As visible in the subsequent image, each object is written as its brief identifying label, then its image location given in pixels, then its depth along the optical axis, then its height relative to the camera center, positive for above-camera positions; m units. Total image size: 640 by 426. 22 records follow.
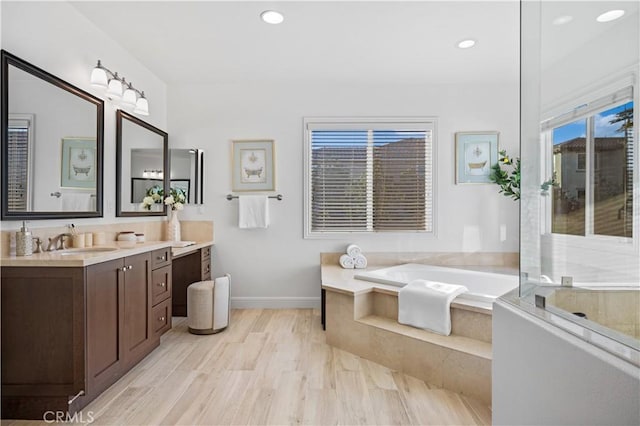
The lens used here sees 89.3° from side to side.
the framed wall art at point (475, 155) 3.70 +0.67
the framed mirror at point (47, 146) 1.80 +0.42
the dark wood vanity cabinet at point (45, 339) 1.70 -0.67
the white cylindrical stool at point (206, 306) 2.88 -0.84
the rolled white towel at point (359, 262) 3.49 -0.53
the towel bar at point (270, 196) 3.68 +0.18
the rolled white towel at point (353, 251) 3.52 -0.41
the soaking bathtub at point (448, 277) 2.94 -0.62
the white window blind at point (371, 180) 3.73 +0.38
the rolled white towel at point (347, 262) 3.47 -0.53
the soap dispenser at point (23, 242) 1.79 -0.17
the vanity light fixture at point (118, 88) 2.38 +0.99
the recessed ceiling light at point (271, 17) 2.36 +1.46
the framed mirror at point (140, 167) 2.81 +0.43
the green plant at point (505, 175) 3.18 +0.42
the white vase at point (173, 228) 3.47 -0.18
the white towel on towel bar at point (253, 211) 3.61 +0.02
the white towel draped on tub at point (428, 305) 2.21 -0.65
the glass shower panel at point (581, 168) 0.73 +0.12
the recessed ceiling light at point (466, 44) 2.78 +1.48
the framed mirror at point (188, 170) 3.63 +0.47
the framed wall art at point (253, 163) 3.69 +0.57
